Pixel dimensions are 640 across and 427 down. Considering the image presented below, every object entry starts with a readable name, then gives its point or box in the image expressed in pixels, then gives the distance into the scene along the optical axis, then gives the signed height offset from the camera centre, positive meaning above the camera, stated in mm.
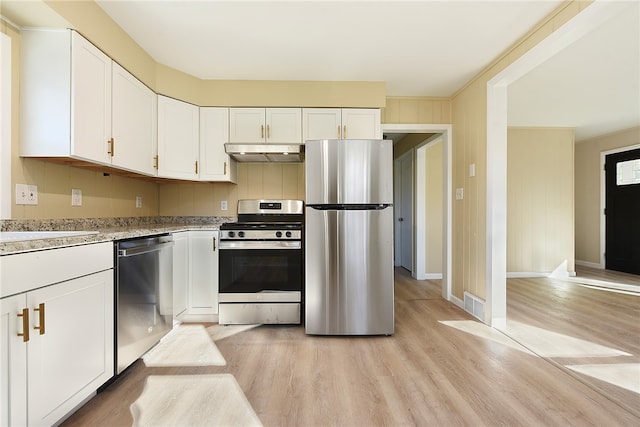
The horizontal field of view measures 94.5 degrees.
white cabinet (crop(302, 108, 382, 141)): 3029 +945
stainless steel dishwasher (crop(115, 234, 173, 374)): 1749 -545
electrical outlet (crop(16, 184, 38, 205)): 1720 +118
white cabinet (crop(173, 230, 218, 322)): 2699 -552
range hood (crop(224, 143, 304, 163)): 2879 +633
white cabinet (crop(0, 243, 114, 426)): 1121 -577
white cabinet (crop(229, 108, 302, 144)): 3016 +911
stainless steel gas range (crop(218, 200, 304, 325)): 2670 -543
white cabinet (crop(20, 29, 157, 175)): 1753 +723
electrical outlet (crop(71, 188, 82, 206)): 2091 +124
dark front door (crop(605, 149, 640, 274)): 4820 +45
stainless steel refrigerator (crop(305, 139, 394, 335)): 2432 -189
